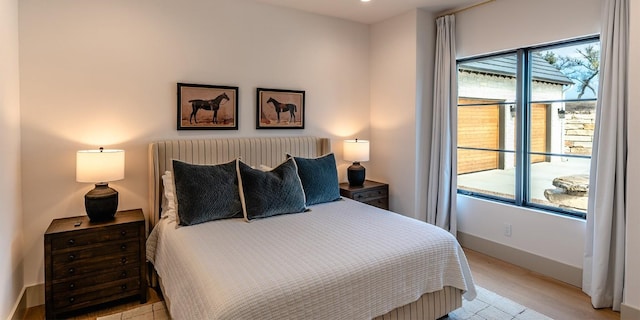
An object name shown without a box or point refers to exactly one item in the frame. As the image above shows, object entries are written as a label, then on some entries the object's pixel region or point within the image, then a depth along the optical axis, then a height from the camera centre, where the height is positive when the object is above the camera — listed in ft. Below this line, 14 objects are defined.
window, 10.25 +0.88
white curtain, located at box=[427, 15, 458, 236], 12.87 +0.69
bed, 5.71 -2.10
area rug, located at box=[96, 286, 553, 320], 8.43 -3.92
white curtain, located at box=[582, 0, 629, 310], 8.70 -0.26
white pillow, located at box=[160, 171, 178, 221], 9.15 -1.28
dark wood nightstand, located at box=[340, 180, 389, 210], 13.03 -1.56
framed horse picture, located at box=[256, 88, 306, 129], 12.32 +1.52
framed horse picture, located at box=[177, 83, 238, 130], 10.87 +1.41
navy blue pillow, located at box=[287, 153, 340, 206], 10.97 -0.88
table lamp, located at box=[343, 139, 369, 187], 13.42 -0.18
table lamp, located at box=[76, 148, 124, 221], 8.61 -0.59
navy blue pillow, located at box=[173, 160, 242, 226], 8.88 -1.08
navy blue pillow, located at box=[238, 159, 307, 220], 9.43 -1.13
